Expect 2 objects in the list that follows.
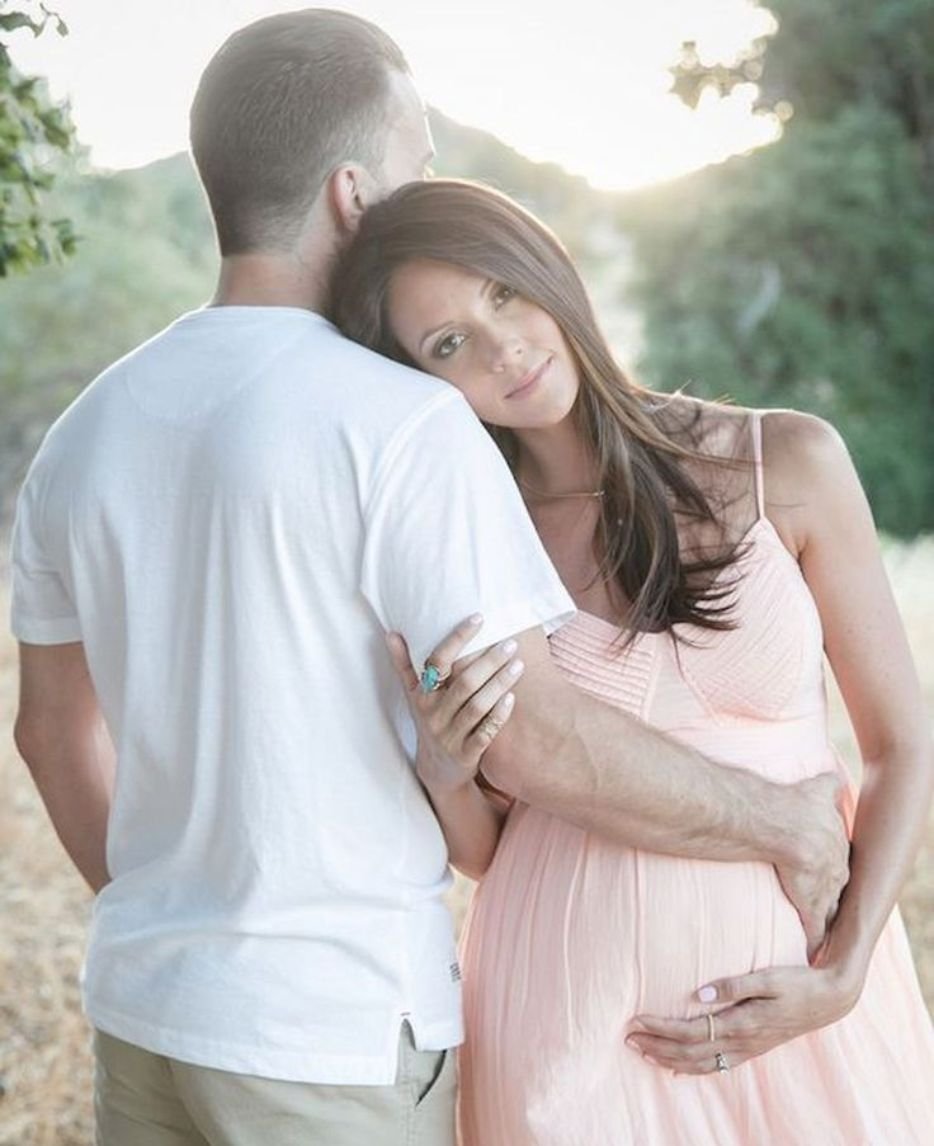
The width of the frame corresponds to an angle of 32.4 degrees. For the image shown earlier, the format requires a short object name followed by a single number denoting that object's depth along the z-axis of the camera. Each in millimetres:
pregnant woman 1986
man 1652
